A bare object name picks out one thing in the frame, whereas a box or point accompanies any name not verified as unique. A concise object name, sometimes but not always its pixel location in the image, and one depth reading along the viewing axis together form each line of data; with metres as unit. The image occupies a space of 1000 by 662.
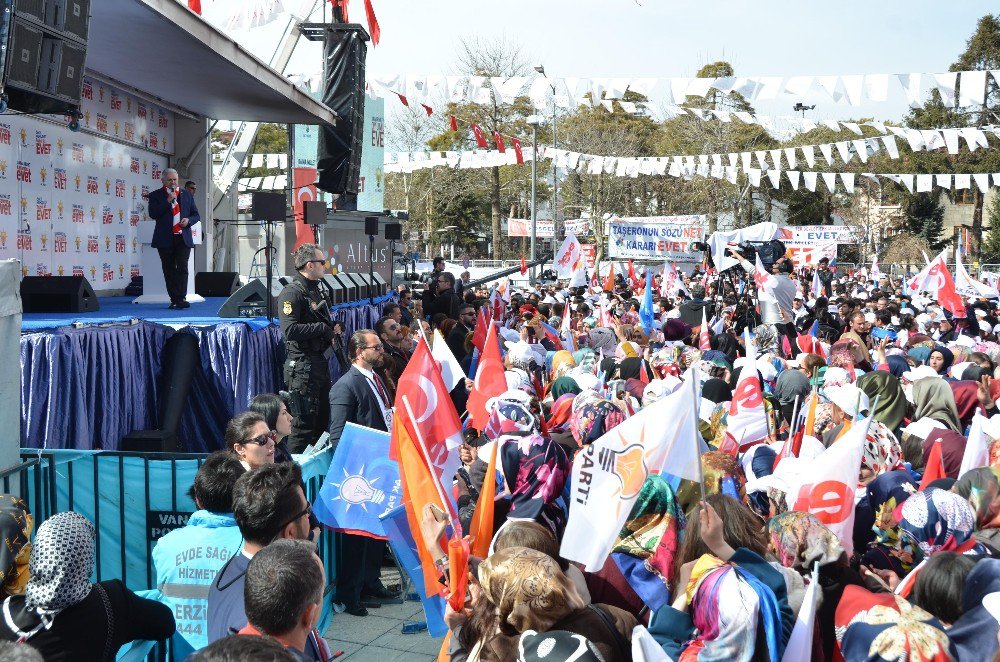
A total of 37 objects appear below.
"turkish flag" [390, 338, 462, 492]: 6.17
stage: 7.63
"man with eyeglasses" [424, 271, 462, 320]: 15.01
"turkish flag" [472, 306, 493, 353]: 11.73
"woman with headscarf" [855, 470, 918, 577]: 4.06
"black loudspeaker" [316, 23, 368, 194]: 19.23
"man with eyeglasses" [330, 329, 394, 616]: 6.68
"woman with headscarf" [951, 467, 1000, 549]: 4.26
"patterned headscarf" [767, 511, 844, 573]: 3.52
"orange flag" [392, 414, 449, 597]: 4.83
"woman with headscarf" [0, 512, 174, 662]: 3.13
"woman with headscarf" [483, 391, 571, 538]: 4.68
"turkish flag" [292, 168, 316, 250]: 19.86
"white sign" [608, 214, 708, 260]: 33.28
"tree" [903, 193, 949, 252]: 67.38
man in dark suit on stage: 11.12
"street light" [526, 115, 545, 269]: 28.75
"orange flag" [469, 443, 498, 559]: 4.41
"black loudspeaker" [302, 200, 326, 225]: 13.38
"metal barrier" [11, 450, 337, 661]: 5.65
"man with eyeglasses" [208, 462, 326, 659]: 3.52
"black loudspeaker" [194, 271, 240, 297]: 15.05
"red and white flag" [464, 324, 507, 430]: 7.89
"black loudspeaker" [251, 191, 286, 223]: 10.69
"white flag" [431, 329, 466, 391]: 8.51
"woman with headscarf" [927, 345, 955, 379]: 10.23
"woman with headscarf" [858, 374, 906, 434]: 7.84
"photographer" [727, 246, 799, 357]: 13.45
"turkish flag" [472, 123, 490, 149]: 30.09
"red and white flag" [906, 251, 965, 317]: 15.09
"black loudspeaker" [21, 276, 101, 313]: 10.70
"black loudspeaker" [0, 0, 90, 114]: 7.36
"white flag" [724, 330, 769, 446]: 7.12
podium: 13.66
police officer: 8.52
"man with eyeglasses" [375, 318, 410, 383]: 10.10
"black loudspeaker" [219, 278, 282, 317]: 10.16
